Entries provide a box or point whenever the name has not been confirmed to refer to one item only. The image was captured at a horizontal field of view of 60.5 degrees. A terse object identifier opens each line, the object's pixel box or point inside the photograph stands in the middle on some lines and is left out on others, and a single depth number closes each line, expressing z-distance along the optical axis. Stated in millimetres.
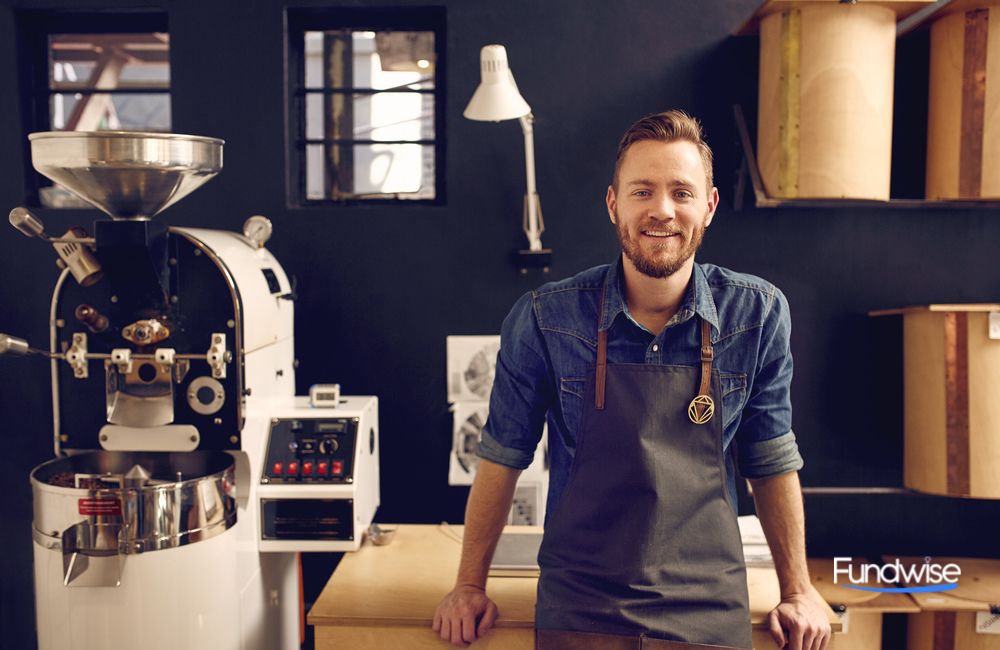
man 1771
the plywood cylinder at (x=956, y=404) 2555
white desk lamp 2471
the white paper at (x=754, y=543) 2320
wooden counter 1961
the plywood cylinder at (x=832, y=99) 2479
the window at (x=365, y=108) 3037
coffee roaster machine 2072
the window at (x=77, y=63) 3045
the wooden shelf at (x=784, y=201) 2672
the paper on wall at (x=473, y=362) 2965
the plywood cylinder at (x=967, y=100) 2537
